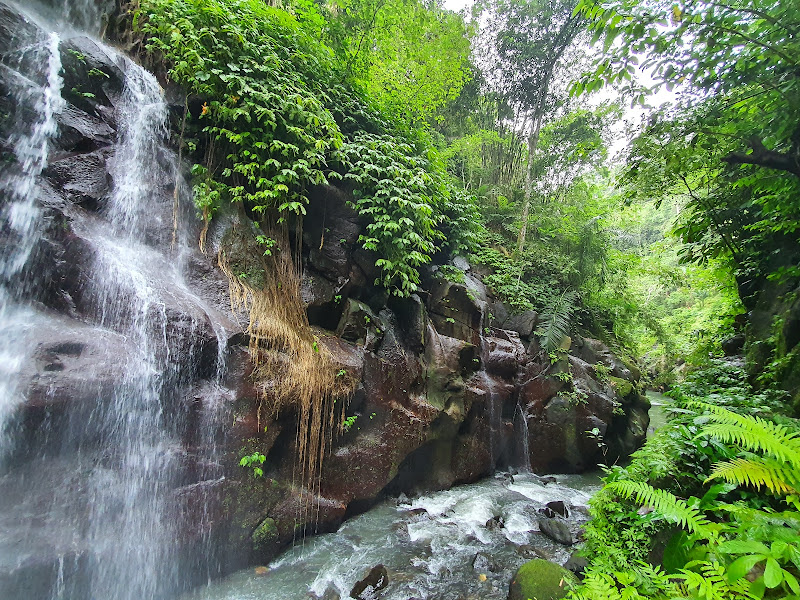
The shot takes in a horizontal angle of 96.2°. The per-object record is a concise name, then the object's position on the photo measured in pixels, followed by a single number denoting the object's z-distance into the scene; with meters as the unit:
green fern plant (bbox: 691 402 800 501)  1.97
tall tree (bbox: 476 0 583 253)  13.70
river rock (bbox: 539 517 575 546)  5.87
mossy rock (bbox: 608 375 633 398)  9.81
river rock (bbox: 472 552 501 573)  5.15
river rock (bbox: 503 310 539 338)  10.62
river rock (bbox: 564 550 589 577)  4.82
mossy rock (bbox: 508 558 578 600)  4.26
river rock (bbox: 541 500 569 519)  6.79
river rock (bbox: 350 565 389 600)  4.53
